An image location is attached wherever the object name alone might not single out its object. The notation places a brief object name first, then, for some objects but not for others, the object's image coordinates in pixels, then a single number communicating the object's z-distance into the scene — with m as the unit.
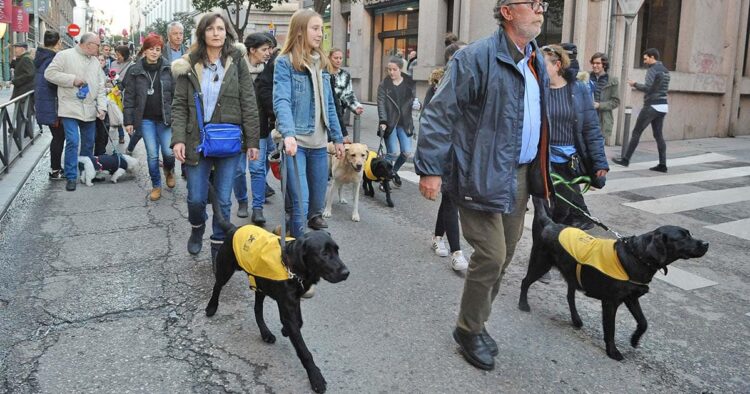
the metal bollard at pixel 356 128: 9.94
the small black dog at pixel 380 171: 7.46
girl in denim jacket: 4.75
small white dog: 8.31
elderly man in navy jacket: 3.21
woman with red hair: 7.41
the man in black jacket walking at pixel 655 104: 10.34
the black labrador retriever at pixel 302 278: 3.09
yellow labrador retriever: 6.74
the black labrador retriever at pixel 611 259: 3.37
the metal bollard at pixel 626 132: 11.40
